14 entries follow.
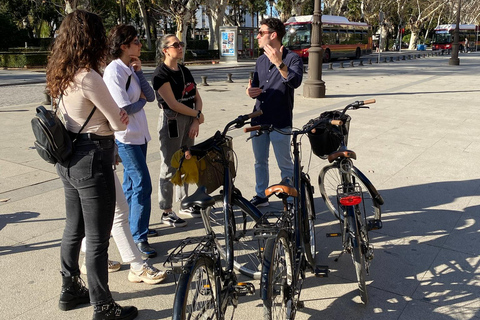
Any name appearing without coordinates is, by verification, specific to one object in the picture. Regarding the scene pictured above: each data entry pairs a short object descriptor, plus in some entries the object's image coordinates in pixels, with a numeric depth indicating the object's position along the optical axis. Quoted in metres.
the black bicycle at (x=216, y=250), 2.23
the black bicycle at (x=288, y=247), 2.50
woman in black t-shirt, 4.08
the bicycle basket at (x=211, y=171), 3.07
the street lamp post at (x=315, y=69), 13.15
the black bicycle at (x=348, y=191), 3.12
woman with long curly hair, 2.60
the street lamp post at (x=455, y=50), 26.97
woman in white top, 3.60
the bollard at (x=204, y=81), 17.08
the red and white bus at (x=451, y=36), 55.31
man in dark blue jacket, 4.33
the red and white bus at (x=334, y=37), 32.28
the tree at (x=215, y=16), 34.38
